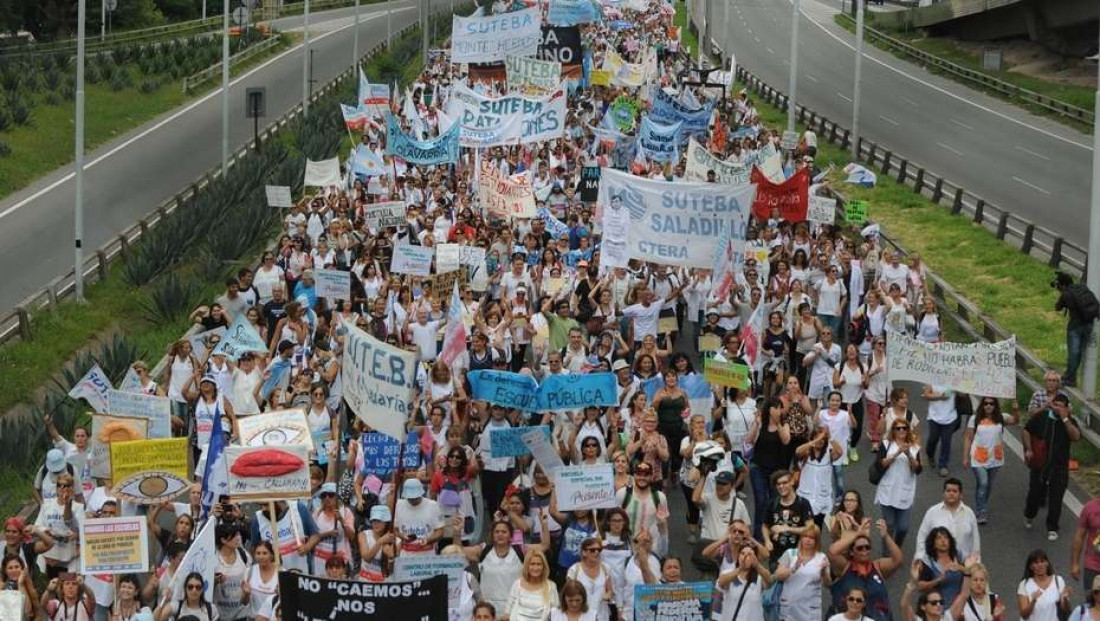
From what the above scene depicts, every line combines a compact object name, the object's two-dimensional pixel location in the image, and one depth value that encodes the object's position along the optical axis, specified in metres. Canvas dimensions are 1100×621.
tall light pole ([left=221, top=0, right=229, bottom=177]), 38.03
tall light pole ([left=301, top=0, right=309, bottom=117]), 48.91
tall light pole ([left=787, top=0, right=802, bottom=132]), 41.25
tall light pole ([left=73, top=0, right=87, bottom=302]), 27.91
